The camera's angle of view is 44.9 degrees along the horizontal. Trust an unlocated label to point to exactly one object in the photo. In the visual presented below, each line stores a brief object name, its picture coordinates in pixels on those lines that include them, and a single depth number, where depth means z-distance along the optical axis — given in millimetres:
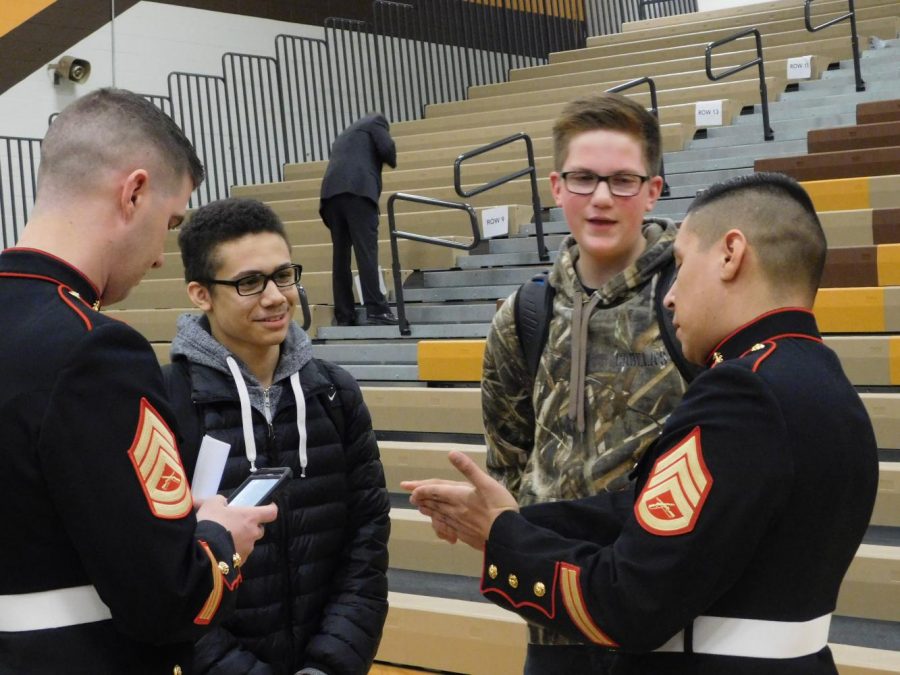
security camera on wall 9031
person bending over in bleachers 6480
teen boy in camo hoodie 1838
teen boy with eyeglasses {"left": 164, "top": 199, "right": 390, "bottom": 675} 2123
